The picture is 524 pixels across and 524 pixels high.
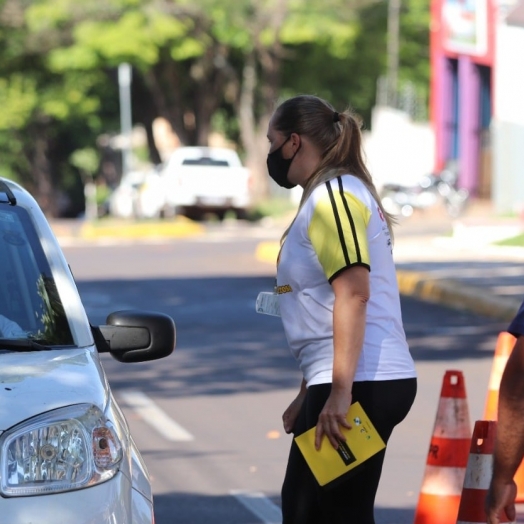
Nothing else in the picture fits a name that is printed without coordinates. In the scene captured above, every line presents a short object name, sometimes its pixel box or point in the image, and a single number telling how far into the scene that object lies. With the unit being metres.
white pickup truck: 70.37
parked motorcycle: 72.12
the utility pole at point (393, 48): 97.12
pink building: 75.56
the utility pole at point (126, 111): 82.66
